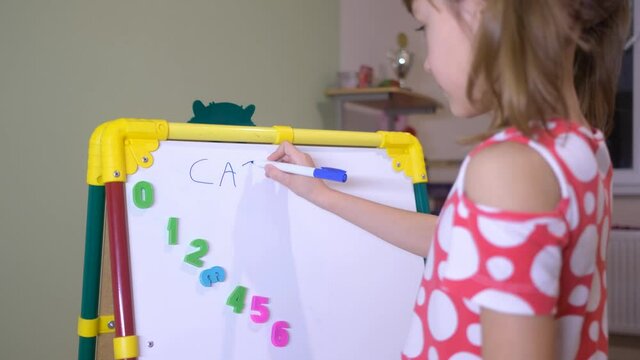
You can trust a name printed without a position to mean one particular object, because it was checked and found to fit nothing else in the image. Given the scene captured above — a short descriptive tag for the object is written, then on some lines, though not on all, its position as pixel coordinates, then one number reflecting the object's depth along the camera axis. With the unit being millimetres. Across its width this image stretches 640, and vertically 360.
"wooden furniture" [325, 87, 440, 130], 2520
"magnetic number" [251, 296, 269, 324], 971
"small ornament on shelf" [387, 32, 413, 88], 2934
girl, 492
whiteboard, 909
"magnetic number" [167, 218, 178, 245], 925
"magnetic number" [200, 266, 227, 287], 937
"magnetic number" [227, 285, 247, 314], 955
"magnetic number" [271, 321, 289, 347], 982
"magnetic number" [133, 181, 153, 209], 908
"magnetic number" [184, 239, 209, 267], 933
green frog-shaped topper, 1063
